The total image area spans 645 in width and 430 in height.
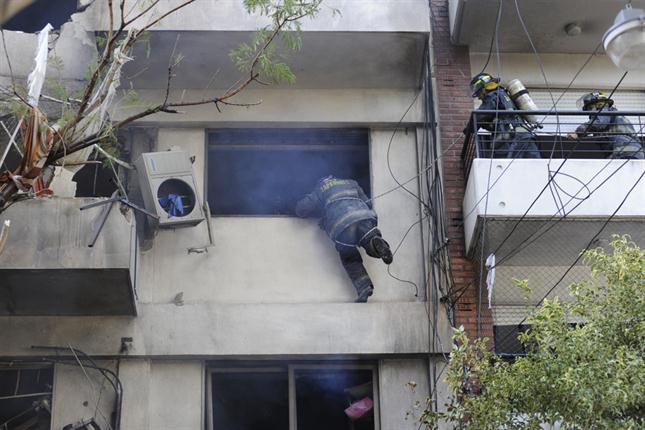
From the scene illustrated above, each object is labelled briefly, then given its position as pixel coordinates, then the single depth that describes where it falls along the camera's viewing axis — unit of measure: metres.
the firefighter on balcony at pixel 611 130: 11.59
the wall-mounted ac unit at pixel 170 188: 11.40
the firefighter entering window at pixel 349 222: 11.38
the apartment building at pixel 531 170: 11.12
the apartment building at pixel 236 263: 10.89
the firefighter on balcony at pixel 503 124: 11.56
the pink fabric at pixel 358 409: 11.20
